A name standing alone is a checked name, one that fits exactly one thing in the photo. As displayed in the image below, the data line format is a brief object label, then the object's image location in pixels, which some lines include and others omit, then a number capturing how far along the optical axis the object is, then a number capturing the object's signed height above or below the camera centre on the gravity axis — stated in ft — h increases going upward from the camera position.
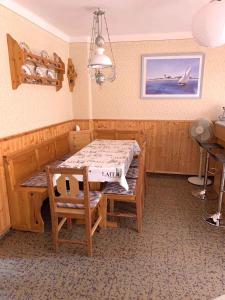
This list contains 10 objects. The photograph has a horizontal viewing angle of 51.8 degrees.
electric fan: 11.67 -1.54
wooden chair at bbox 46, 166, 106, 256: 6.31 -2.92
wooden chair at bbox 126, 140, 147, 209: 8.18 -2.96
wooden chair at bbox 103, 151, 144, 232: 7.86 -3.15
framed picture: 12.55 +1.30
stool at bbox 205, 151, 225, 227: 8.43 -4.29
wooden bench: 7.96 -2.95
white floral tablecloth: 7.41 -2.12
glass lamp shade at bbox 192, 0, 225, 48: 5.32 +1.74
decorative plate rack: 8.14 +1.34
